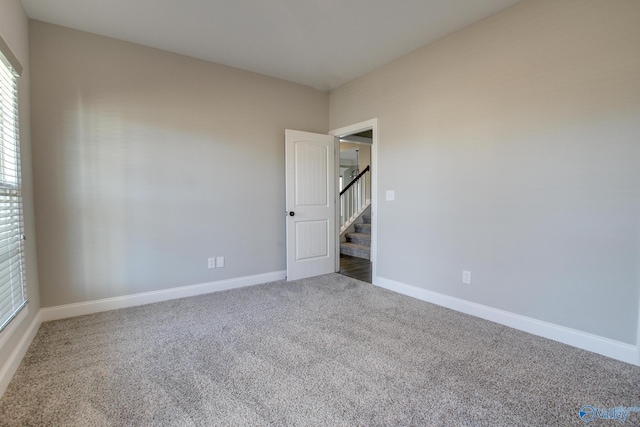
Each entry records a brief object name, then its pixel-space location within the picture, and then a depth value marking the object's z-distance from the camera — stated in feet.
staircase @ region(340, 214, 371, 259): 17.77
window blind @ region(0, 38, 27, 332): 6.08
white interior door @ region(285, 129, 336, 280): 12.89
